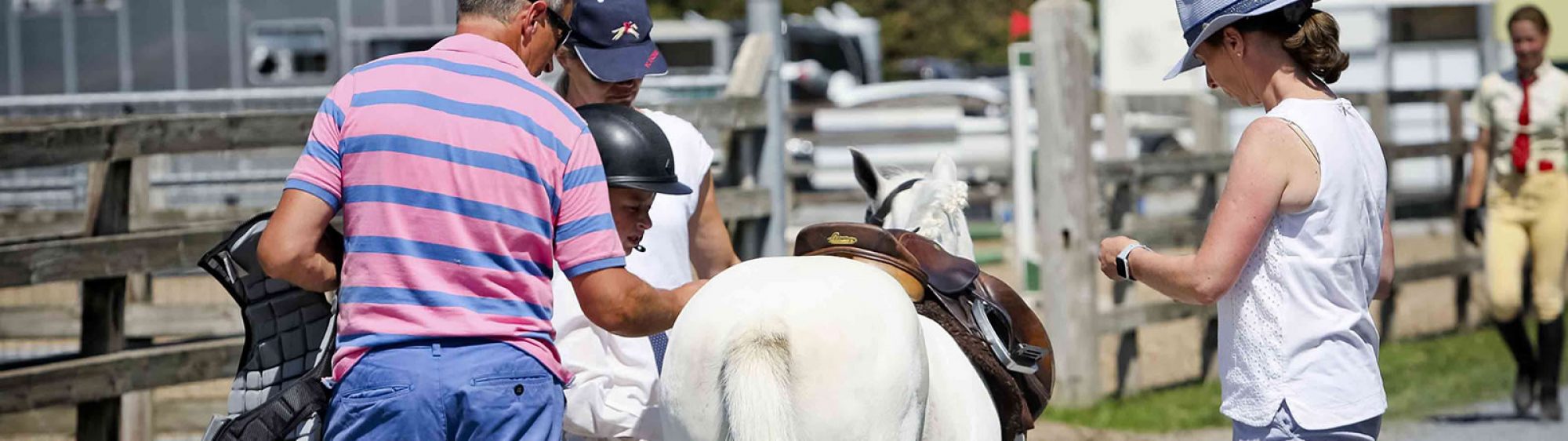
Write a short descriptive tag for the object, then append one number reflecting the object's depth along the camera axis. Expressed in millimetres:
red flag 34556
